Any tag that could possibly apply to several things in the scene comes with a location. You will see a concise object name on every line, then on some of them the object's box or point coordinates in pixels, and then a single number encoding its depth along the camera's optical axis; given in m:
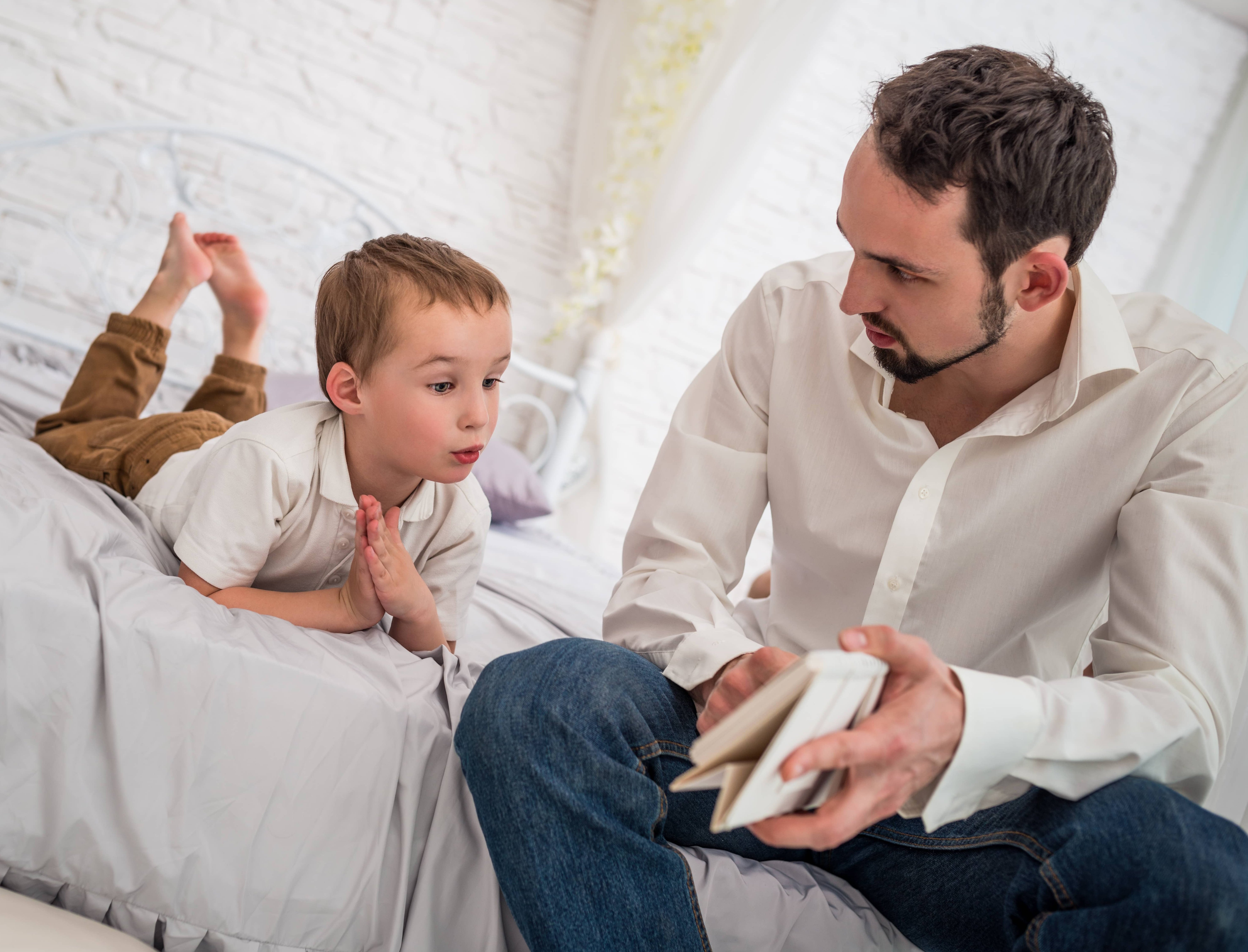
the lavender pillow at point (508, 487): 2.45
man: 0.77
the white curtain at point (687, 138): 2.64
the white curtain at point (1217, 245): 2.18
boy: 1.20
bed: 0.87
